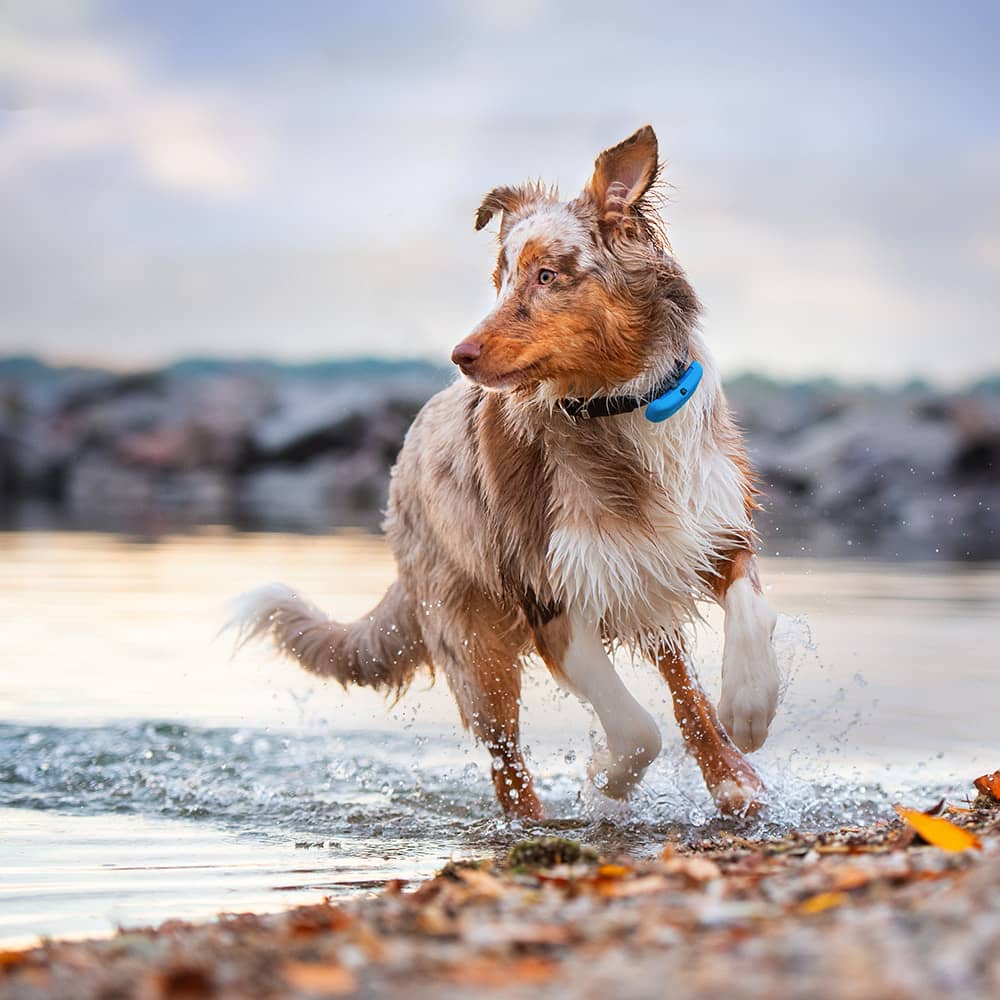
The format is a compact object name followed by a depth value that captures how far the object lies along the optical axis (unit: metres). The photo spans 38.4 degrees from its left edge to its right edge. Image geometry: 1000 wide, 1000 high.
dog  5.16
